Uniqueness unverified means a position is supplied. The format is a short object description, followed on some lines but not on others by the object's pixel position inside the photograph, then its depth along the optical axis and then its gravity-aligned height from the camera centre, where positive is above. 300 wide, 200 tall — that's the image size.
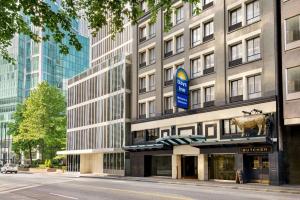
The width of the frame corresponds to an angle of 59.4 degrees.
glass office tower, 85.03 +16.47
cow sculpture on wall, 21.24 +0.06
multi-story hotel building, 21.57 +2.64
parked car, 41.22 -7.18
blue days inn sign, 26.25 +3.44
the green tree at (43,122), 45.72 +0.20
